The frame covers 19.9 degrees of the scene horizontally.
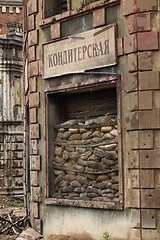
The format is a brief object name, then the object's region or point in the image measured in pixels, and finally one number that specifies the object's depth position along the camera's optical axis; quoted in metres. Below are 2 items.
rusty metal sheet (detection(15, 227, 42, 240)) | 9.74
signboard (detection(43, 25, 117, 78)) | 8.97
